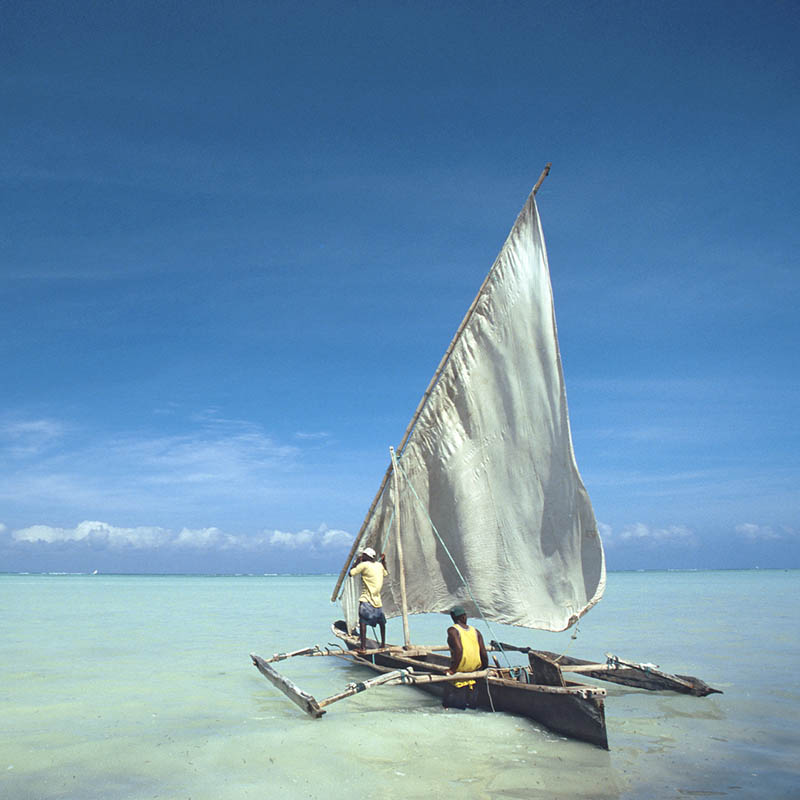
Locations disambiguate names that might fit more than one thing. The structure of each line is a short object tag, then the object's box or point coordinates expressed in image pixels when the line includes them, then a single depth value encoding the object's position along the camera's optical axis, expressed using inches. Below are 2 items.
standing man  497.4
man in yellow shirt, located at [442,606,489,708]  371.6
